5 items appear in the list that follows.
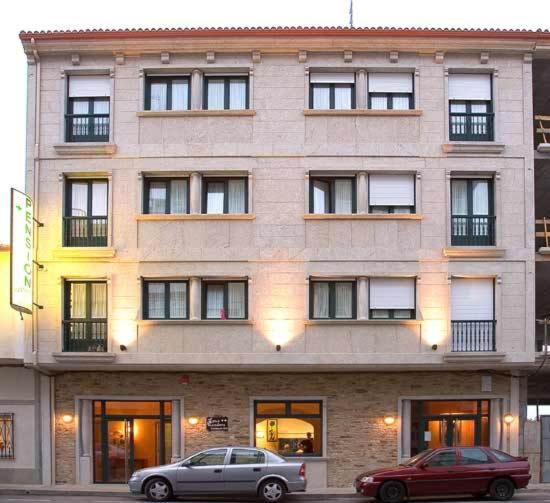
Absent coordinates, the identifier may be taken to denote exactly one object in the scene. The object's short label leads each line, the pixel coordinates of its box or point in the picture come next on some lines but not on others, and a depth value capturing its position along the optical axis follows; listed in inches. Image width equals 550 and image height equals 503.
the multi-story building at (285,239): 801.6
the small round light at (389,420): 814.5
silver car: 701.9
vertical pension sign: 753.6
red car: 698.8
